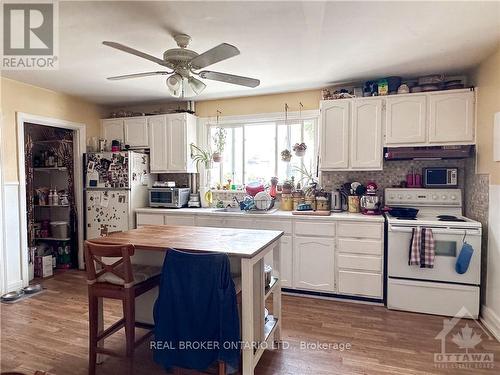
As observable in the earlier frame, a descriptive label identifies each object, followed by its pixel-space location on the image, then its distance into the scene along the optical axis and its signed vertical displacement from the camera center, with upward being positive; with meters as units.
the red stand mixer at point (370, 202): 3.35 -0.26
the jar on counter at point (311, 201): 3.70 -0.27
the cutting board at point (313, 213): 3.38 -0.39
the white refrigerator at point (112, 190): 4.07 -0.14
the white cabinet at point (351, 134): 3.35 +0.53
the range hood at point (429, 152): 3.02 +0.29
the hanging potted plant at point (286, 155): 3.92 +0.33
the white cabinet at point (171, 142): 4.20 +0.55
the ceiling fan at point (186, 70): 2.04 +0.82
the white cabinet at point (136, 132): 4.36 +0.72
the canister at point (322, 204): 3.62 -0.30
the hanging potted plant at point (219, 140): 4.38 +0.60
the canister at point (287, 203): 3.86 -0.31
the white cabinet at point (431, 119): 3.04 +0.65
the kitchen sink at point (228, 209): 3.93 -0.40
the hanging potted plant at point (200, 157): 4.34 +0.34
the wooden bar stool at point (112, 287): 1.88 -0.71
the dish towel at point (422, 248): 2.79 -0.66
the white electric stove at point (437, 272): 2.75 -0.90
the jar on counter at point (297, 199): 3.83 -0.25
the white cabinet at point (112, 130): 4.51 +0.78
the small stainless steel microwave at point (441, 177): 3.21 +0.02
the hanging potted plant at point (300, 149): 3.87 +0.40
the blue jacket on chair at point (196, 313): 1.71 -0.80
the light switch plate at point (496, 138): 2.50 +0.35
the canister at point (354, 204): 3.51 -0.29
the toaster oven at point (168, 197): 4.12 -0.25
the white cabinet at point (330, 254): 3.11 -0.82
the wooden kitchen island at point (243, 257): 1.79 -0.55
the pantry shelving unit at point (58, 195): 4.34 -0.21
